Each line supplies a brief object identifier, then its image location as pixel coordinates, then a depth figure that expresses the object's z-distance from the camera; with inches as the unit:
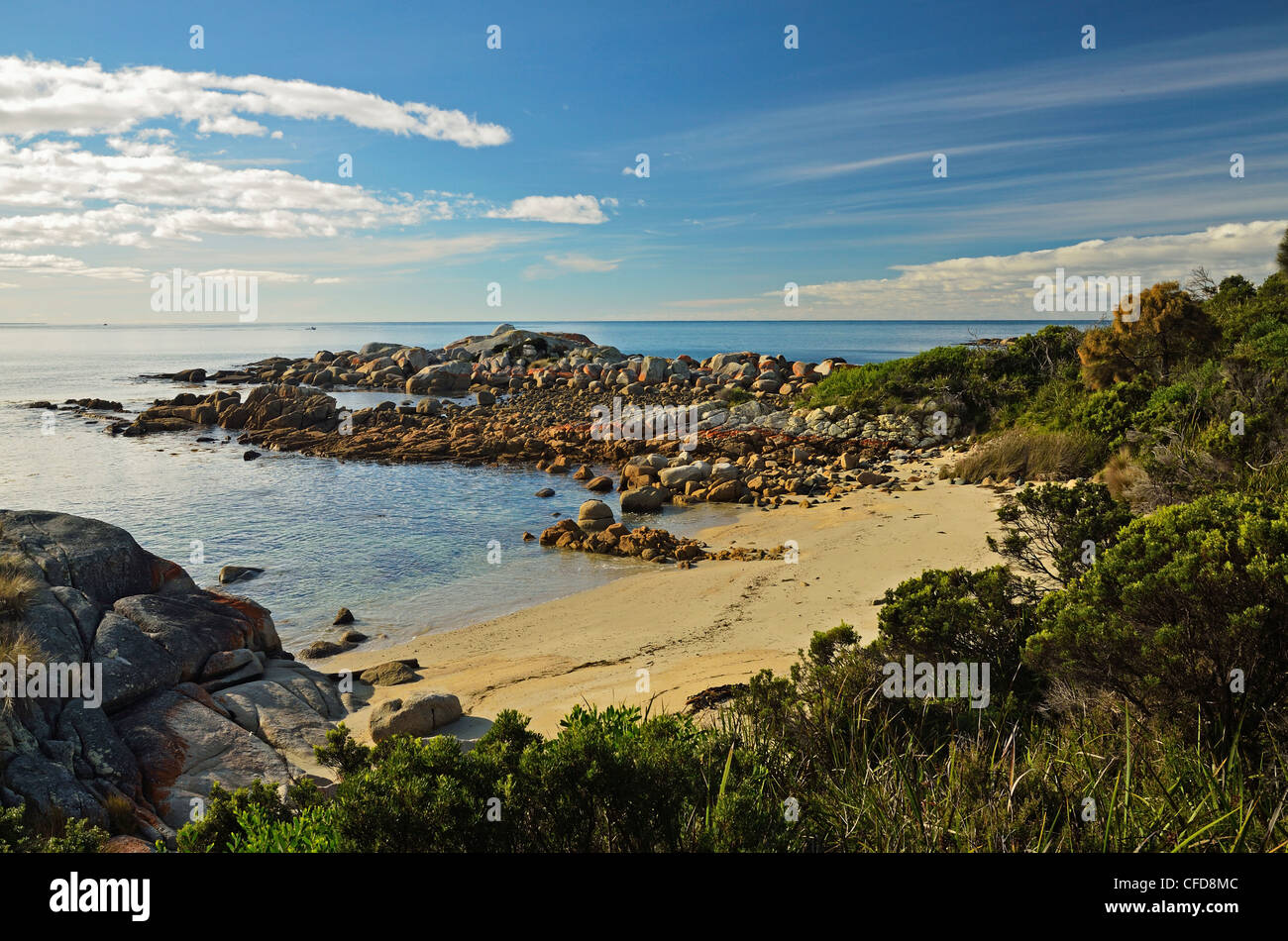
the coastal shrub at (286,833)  140.8
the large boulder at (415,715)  309.6
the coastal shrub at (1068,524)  283.0
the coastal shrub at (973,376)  926.0
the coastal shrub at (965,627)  236.7
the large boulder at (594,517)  666.8
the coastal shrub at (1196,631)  176.7
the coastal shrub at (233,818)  153.6
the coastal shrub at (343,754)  177.8
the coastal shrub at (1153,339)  689.0
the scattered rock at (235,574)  552.7
